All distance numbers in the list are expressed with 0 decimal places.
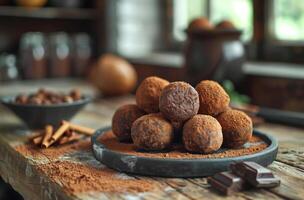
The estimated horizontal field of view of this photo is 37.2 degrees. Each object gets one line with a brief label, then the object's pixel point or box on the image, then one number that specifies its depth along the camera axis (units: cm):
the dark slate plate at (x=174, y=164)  70
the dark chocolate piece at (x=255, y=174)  64
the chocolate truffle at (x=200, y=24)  136
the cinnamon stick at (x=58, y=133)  93
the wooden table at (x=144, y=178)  64
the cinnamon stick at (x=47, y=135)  91
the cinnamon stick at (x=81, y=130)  102
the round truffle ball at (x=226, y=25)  135
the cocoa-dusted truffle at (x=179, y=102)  74
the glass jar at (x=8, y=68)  210
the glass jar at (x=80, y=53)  230
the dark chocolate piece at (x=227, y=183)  63
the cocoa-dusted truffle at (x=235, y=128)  77
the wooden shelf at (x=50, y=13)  209
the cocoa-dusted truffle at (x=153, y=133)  74
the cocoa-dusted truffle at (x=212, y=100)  78
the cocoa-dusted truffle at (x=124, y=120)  82
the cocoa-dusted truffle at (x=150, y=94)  81
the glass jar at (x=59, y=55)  222
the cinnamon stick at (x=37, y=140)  94
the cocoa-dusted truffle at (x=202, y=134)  72
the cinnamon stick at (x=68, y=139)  95
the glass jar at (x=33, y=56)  215
